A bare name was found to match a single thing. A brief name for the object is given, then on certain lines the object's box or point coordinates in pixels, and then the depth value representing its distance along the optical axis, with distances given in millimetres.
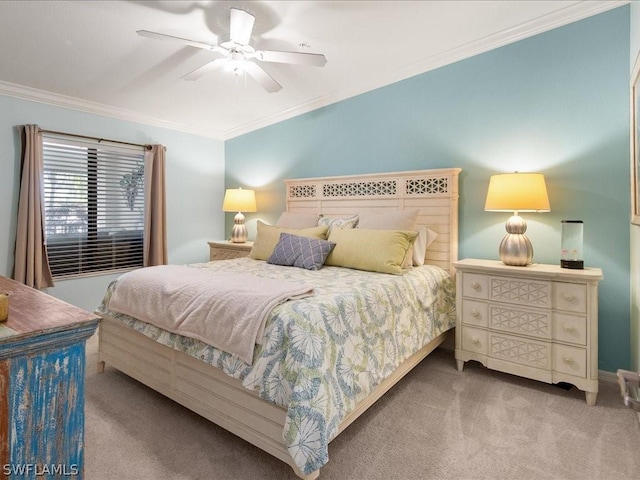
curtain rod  3491
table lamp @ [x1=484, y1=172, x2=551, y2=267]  2424
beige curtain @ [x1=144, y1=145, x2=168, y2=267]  4242
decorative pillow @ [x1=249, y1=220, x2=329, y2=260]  3164
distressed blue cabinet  770
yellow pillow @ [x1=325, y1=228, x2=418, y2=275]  2568
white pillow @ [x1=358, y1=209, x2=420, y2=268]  2938
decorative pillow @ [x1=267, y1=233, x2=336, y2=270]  2799
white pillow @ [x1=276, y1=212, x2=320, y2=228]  3629
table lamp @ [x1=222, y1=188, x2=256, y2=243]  4406
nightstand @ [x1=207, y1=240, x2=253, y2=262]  4110
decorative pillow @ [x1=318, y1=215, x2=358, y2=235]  3286
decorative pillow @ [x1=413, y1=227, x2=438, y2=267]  2976
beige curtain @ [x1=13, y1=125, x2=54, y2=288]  3299
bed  1460
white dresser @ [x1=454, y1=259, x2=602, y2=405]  2186
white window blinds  3605
